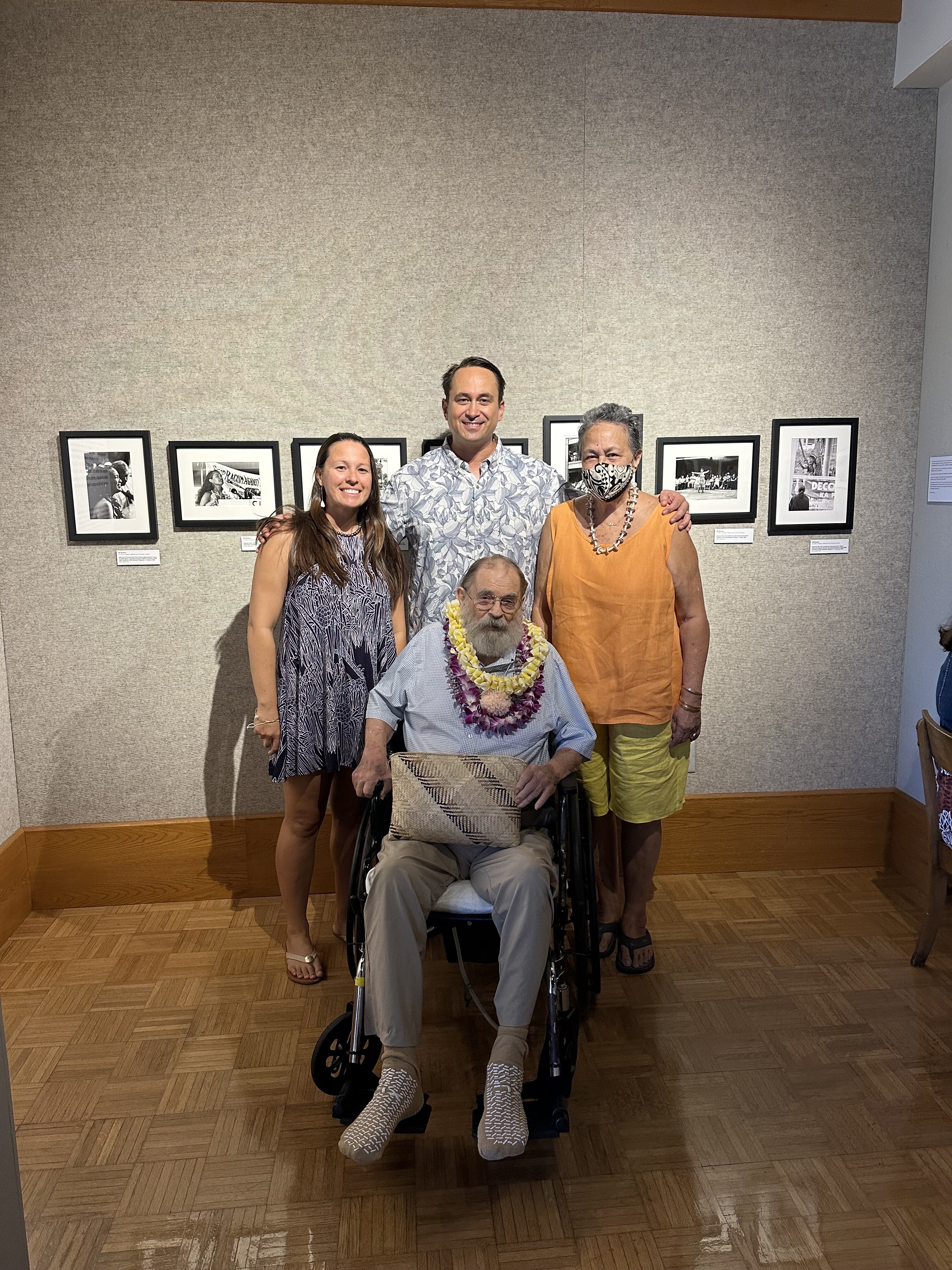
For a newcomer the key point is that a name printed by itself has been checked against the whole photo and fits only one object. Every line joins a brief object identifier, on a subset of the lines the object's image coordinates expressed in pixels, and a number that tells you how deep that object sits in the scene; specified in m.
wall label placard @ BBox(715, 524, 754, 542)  3.73
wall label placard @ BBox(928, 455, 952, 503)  3.57
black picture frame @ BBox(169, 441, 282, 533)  3.48
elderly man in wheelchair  2.21
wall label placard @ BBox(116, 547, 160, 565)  3.53
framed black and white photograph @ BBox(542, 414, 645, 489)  3.57
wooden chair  3.04
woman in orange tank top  2.88
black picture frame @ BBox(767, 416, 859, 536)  3.70
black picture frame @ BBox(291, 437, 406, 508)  3.51
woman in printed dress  2.93
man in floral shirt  2.98
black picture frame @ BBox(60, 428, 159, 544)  3.44
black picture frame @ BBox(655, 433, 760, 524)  3.64
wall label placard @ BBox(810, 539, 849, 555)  3.79
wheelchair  2.21
